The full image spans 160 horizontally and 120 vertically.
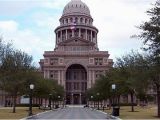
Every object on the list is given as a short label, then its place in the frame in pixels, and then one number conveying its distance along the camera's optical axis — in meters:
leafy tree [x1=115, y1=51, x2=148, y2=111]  24.98
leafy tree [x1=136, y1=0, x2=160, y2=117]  20.31
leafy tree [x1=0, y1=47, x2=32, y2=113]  31.32
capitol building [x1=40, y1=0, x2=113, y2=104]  95.91
